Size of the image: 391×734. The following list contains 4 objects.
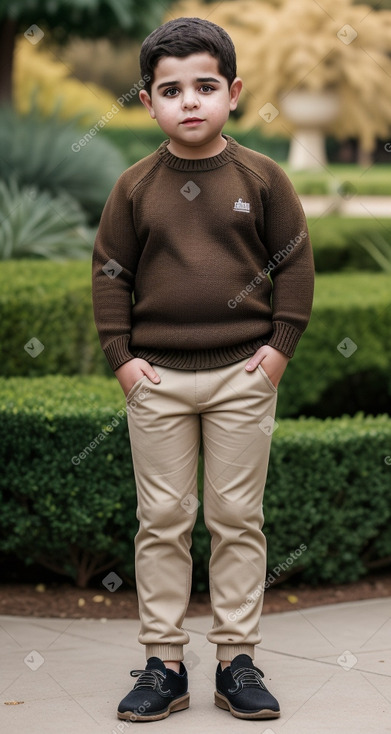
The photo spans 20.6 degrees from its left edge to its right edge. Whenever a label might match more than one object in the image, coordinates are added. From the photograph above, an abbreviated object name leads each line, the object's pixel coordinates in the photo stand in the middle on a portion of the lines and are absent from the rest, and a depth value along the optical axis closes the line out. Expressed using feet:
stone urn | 153.58
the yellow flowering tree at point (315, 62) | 138.51
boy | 10.32
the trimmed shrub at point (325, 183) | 81.92
